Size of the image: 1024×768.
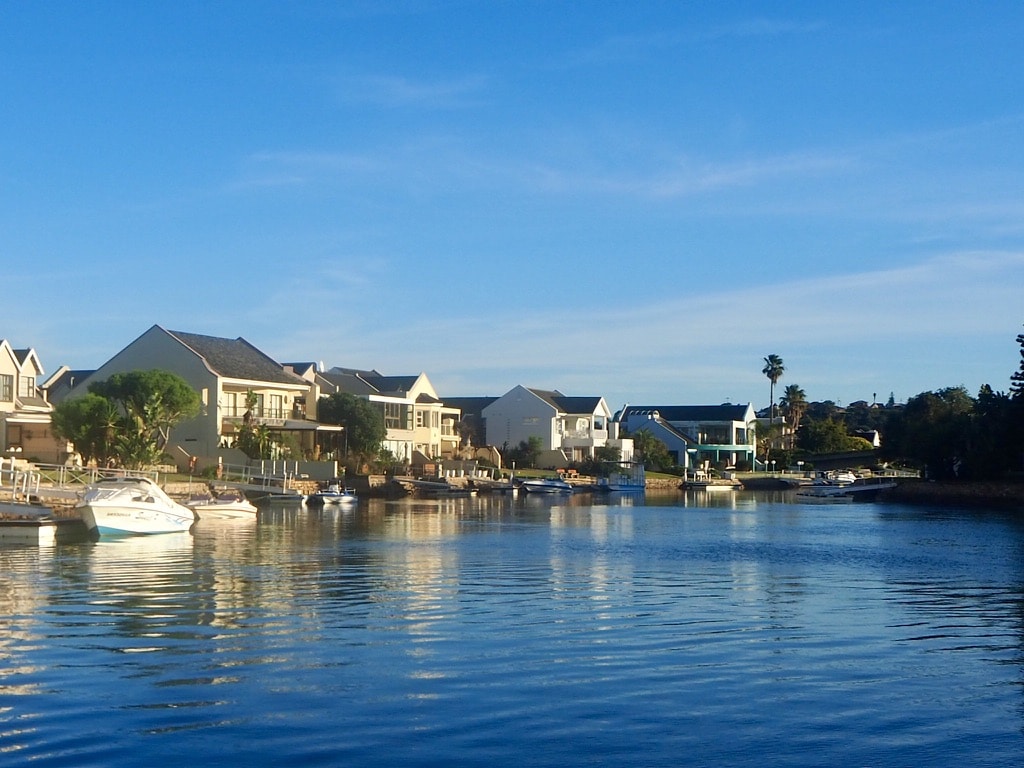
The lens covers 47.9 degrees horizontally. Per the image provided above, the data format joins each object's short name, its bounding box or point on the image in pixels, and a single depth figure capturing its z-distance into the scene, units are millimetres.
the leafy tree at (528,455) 118000
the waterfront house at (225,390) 80688
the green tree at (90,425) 66875
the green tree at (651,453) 129000
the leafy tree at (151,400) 69688
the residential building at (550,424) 121750
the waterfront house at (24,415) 73812
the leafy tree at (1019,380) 85250
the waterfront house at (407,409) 97312
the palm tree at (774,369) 156500
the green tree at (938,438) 94312
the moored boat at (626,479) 105250
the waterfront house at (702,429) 143375
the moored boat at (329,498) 71125
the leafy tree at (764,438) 157625
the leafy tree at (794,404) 156125
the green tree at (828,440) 149500
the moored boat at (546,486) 96188
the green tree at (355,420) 87750
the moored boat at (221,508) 55531
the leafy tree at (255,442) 78500
